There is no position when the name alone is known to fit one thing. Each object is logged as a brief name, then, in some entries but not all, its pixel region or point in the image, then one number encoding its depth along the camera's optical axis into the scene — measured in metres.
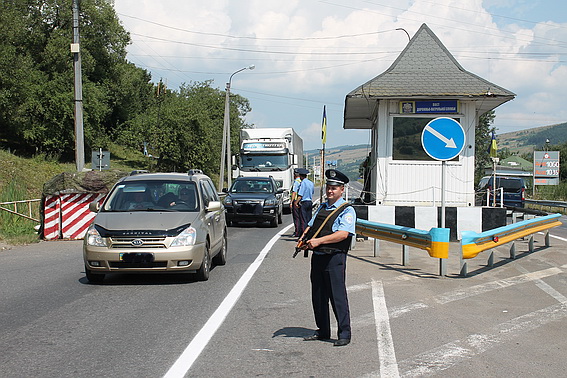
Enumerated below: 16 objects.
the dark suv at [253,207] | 21.84
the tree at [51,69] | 42.44
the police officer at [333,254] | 6.16
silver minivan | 9.45
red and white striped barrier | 16.97
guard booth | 15.52
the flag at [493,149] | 18.64
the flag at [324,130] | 18.81
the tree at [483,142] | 67.38
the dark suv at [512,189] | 30.11
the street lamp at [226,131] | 42.72
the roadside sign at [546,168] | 45.97
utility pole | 22.23
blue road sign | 11.18
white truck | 30.83
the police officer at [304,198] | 15.95
